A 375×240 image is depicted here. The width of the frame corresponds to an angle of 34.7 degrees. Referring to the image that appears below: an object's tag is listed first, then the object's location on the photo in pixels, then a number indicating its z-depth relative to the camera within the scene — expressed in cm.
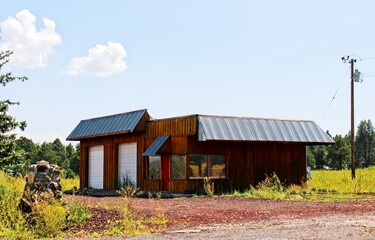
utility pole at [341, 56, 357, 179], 3783
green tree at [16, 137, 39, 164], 9550
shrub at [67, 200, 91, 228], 1367
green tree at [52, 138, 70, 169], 9075
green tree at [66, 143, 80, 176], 7710
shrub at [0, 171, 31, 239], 1158
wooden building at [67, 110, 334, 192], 2797
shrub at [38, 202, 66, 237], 1167
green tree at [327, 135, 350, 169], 9575
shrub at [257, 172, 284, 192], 2752
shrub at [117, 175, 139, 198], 3163
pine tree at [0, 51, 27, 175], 3011
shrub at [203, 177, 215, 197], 2625
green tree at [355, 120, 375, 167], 12430
